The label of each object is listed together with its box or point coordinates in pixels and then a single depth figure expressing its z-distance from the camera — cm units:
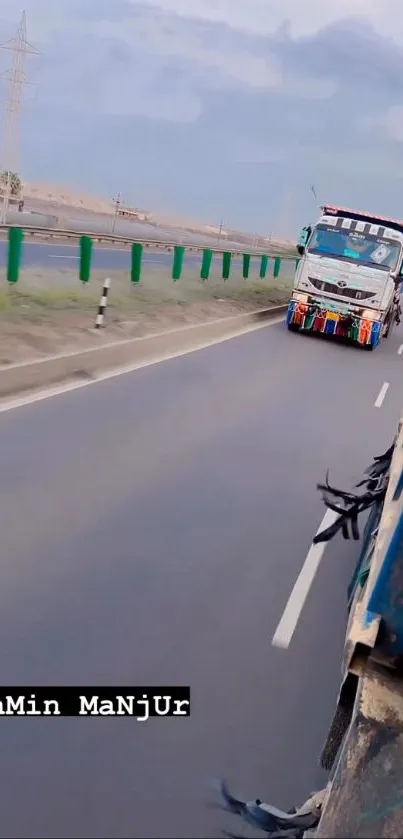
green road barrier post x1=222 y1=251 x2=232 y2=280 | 2773
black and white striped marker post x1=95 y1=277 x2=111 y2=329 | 1368
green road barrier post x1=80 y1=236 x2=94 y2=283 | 1717
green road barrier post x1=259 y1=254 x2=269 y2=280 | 3275
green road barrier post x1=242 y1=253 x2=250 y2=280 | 2977
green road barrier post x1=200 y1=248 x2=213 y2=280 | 2632
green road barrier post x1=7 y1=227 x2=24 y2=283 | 1493
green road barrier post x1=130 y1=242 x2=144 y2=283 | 2042
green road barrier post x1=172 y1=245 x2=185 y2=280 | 2427
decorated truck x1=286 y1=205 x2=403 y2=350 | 1894
